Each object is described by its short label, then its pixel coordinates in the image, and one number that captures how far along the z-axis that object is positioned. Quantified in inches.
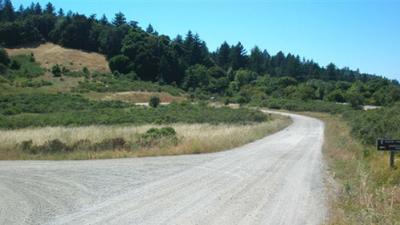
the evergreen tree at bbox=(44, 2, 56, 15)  7058.6
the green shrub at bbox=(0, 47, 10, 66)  3848.4
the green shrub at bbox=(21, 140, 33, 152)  947.2
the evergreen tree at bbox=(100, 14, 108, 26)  5888.8
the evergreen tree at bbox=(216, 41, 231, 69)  6591.5
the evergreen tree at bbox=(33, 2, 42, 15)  6846.0
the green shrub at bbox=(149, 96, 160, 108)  2795.3
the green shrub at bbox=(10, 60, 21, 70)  3949.3
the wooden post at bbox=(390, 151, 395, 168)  615.0
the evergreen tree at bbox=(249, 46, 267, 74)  6761.8
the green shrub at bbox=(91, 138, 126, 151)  965.2
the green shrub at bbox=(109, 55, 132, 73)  4352.9
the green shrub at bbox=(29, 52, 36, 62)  4296.3
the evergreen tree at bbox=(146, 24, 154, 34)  6962.1
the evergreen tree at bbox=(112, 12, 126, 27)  6309.1
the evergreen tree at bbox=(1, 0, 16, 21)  6248.0
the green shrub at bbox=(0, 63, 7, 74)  3636.8
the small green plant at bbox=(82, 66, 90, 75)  3944.4
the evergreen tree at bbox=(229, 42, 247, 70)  6451.8
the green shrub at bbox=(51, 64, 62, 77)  3786.7
